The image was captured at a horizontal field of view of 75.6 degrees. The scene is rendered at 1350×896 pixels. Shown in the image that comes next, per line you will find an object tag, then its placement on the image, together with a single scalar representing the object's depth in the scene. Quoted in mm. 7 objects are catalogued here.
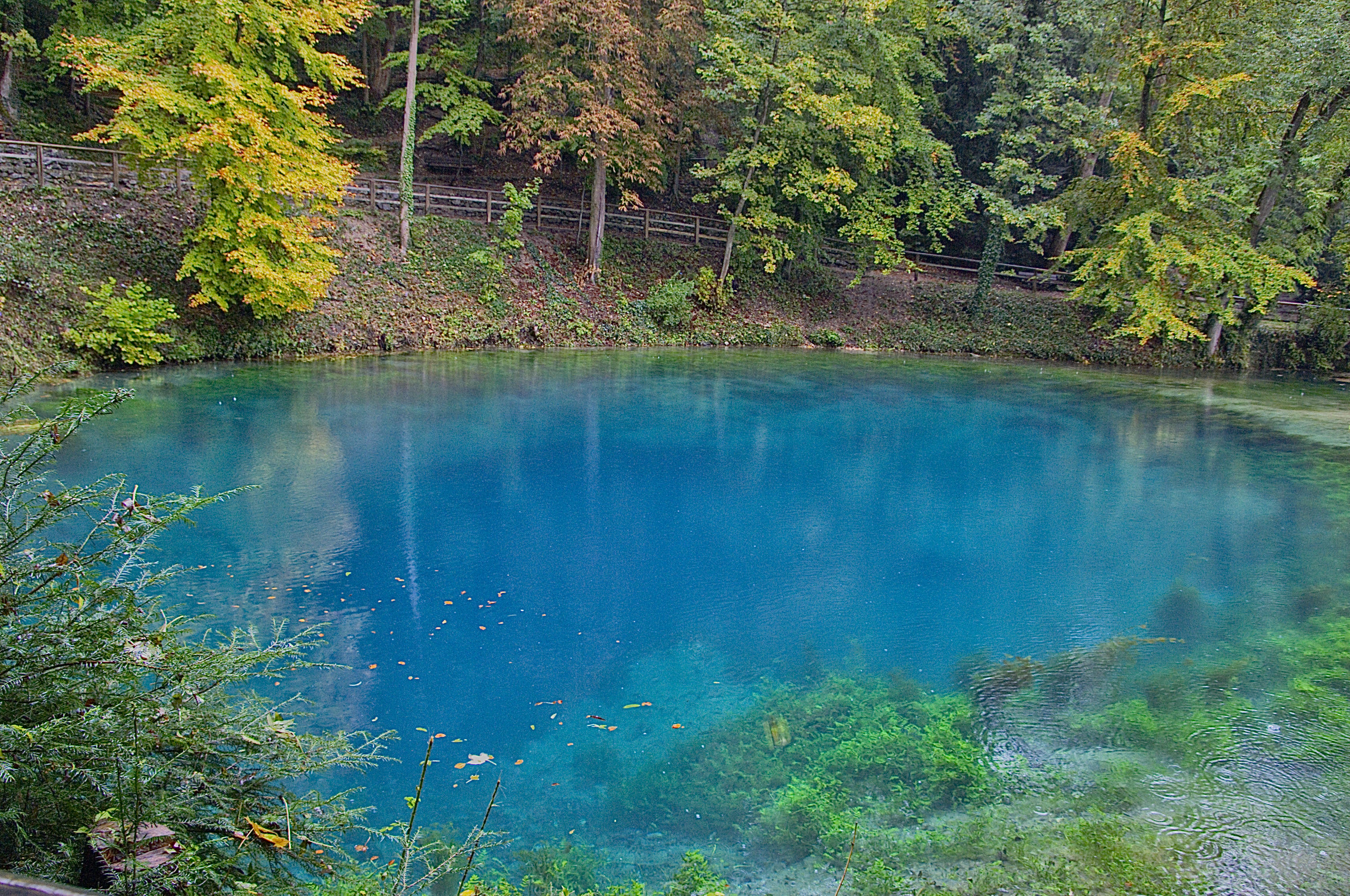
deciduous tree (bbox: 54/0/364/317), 14969
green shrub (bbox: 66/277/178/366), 15000
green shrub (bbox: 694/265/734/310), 25844
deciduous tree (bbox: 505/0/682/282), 22047
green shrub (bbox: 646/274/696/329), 24703
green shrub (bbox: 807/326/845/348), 26406
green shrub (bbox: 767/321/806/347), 26031
